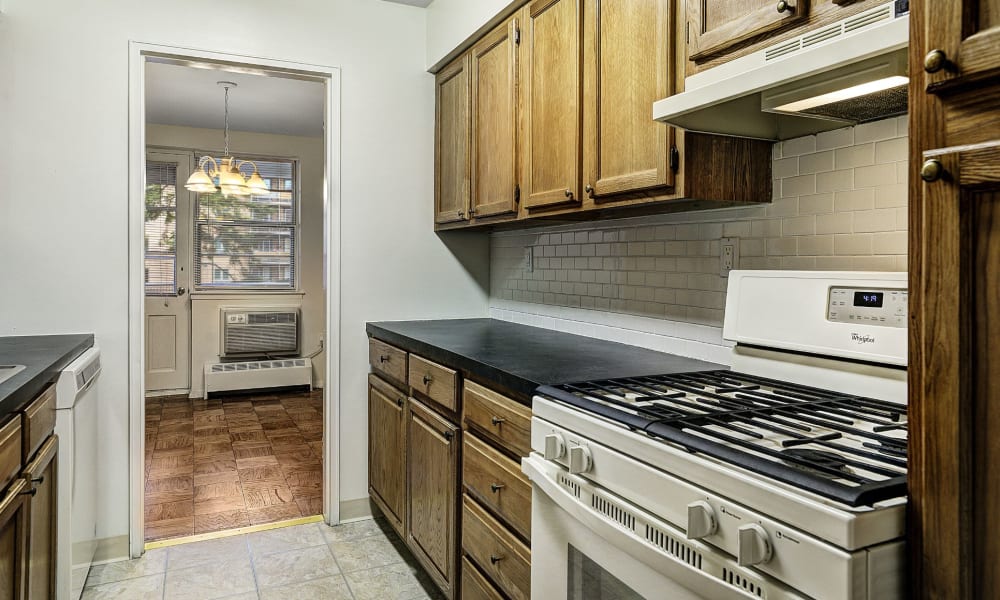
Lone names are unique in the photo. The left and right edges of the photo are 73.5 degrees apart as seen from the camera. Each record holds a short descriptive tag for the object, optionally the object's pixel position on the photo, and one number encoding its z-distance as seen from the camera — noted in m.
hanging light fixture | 4.55
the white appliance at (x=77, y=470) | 1.96
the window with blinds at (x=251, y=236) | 5.93
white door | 5.78
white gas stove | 0.81
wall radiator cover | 5.74
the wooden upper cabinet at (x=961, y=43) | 0.74
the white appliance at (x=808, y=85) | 1.07
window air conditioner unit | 5.93
